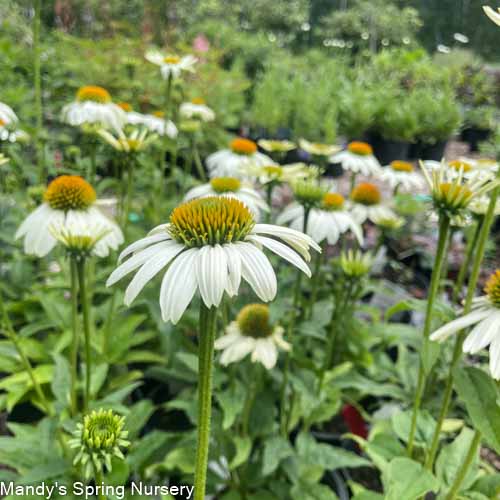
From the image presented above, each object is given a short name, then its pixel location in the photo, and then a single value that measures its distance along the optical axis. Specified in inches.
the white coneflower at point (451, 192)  24.2
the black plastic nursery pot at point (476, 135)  182.9
